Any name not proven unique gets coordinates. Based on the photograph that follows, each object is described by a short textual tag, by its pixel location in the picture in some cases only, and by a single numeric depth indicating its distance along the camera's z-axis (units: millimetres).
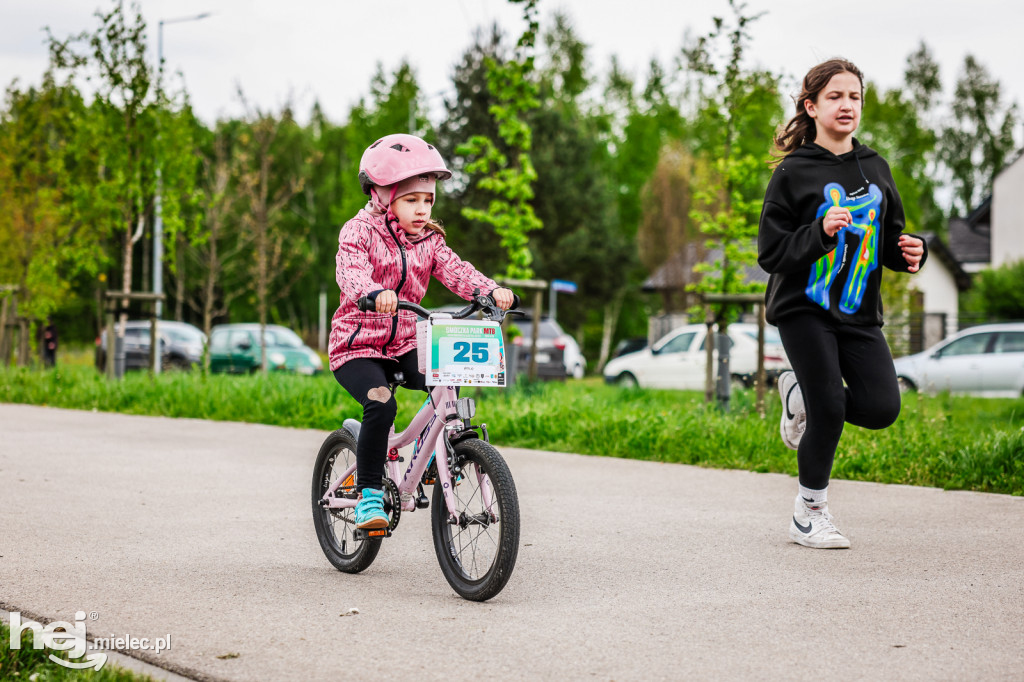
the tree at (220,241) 23375
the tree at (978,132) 58406
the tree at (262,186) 19531
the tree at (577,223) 40844
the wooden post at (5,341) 19566
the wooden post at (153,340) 15203
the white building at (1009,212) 46125
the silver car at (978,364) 19391
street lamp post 17467
